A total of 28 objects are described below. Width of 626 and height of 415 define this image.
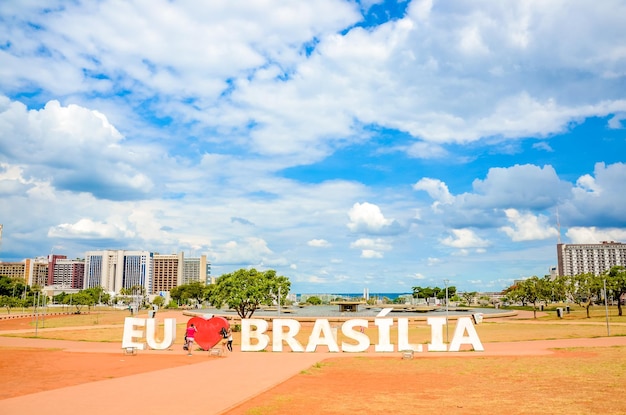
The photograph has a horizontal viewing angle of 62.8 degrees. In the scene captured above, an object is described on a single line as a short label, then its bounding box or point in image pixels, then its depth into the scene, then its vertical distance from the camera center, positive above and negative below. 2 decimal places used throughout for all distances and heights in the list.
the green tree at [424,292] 166.38 -3.72
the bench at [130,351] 35.91 -5.00
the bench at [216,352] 35.00 -4.90
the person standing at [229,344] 38.00 -4.76
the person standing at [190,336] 36.25 -4.03
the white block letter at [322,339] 35.94 -4.11
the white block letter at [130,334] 36.62 -4.02
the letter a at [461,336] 35.53 -3.80
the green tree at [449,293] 160.04 -3.83
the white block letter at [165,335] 38.31 -4.15
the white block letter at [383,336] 36.22 -3.91
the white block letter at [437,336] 36.00 -3.90
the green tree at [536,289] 92.00 -1.37
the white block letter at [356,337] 35.28 -4.02
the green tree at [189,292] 150.50 -3.70
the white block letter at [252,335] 36.91 -4.00
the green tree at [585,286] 79.00 -0.80
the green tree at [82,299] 114.62 -4.51
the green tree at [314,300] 168.38 -6.73
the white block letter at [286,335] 36.62 -3.96
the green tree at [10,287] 149.45 -2.53
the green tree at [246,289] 57.75 -1.06
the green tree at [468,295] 154.70 -4.30
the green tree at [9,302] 116.62 -5.36
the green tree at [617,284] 77.25 -0.37
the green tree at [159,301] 164.66 -7.33
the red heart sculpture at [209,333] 38.12 -3.97
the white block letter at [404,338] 35.19 -3.95
